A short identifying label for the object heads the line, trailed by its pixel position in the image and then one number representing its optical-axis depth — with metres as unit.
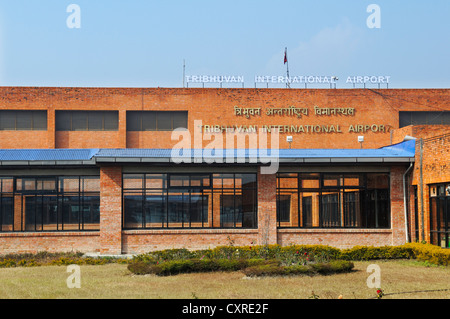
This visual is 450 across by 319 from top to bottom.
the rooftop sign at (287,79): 46.75
